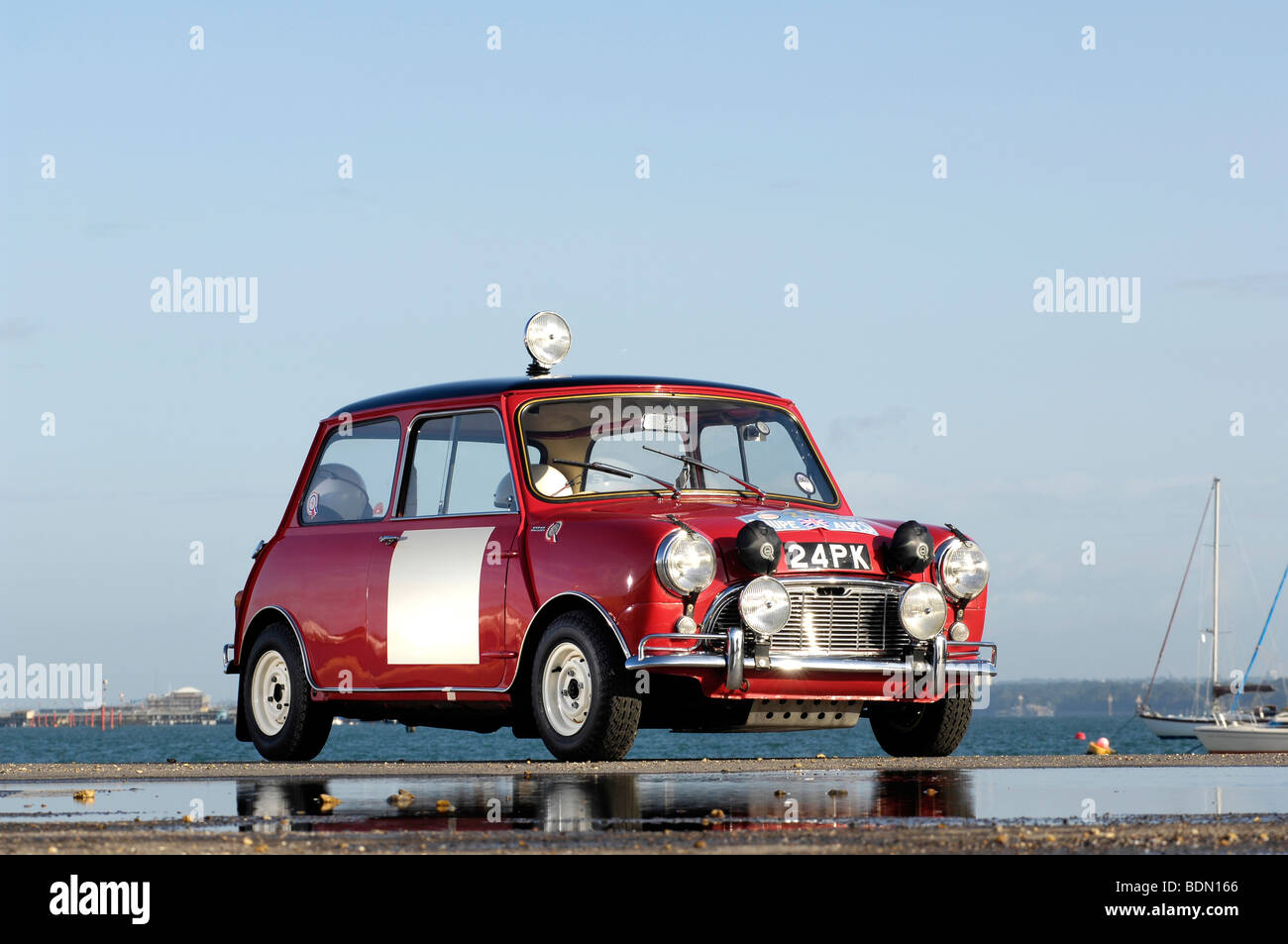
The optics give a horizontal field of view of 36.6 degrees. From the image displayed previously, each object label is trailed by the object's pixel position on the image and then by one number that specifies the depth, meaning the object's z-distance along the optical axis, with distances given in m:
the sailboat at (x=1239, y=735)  66.56
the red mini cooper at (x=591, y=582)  9.55
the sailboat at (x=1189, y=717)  73.94
